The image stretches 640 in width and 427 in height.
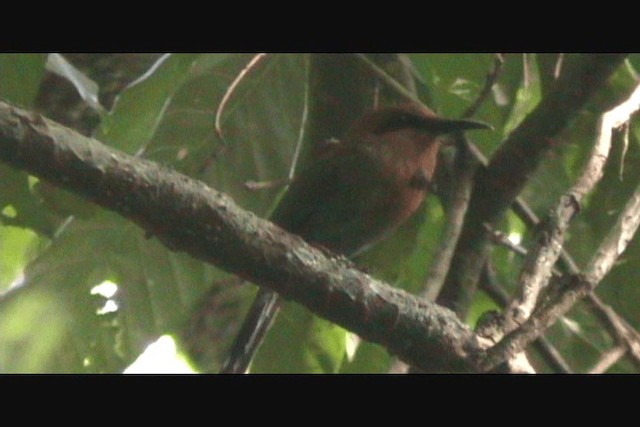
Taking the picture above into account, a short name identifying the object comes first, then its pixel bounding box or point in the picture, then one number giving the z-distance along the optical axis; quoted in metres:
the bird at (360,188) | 7.07
